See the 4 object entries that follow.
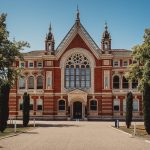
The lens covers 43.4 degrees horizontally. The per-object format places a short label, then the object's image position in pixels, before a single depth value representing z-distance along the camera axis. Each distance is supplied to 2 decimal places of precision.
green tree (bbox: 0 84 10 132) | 17.86
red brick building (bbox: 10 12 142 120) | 34.12
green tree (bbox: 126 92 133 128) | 22.99
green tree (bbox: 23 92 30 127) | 23.18
